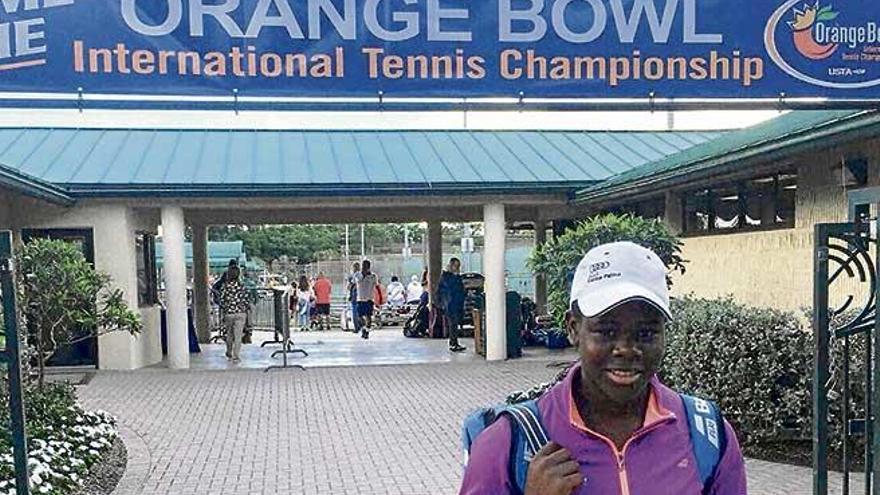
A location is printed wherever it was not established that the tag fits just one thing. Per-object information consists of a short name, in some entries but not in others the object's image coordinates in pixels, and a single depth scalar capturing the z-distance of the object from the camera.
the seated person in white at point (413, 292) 25.03
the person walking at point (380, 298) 21.73
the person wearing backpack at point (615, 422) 1.60
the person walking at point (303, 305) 22.42
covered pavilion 12.93
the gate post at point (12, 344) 3.64
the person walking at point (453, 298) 15.30
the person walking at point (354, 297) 19.19
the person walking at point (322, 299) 21.44
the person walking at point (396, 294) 24.38
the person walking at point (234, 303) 13.67
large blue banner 4.67
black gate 3.79
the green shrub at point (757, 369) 6.69
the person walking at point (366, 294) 17.62
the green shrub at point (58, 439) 5.49
